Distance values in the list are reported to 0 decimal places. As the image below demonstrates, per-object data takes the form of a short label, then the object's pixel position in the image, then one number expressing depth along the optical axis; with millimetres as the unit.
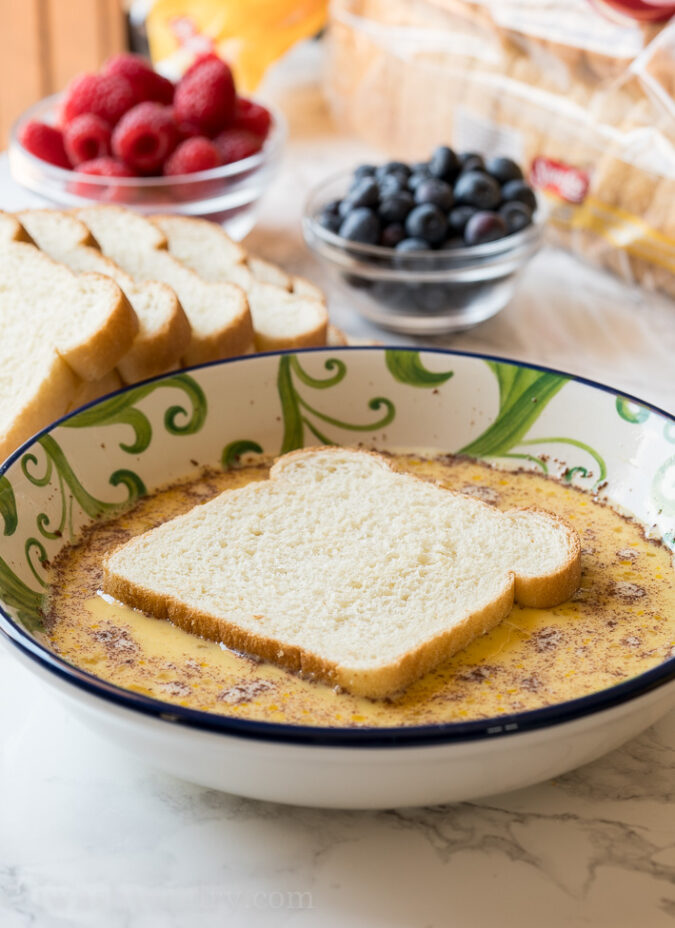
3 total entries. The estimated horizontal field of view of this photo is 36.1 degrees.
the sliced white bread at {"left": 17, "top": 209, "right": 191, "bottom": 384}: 1522
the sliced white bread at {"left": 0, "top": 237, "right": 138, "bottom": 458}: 1439
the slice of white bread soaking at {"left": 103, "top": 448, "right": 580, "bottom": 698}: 1084
